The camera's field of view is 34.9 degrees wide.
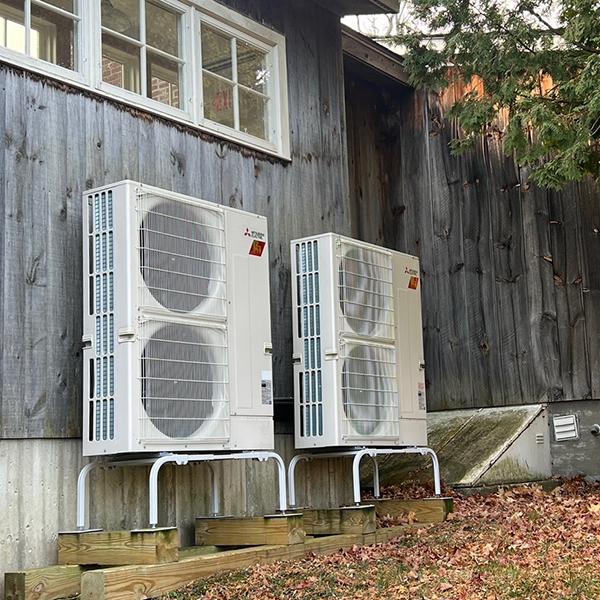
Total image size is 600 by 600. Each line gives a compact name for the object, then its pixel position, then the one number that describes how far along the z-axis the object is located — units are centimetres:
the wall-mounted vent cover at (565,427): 833
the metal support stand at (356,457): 606
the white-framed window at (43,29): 516
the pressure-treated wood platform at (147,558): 440
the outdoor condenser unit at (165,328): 491
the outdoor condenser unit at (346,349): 609
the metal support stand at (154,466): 486
